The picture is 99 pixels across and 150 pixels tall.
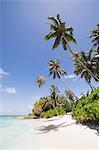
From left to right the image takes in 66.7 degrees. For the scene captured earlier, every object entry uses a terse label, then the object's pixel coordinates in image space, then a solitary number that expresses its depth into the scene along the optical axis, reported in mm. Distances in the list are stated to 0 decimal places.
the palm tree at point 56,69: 14252
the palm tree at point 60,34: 8410
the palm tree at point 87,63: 11406
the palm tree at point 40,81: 17913
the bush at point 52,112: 15625
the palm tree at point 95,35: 10185
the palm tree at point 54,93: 17872
